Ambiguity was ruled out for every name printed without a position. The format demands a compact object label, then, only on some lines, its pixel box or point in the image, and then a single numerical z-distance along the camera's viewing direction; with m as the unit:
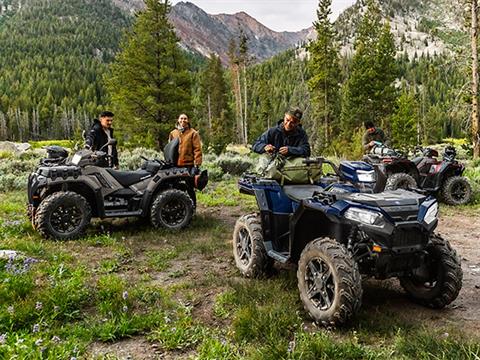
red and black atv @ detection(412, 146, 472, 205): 10.36
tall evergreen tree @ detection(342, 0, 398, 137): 36.34
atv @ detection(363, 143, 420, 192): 9.65
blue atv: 3.65
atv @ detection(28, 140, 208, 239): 6.88
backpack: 5.26
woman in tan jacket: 8.66
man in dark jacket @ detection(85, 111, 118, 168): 8.49
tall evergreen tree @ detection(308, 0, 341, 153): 37.56
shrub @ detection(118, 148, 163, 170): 14.72
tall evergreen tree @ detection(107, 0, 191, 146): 20.78
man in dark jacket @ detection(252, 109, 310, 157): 5.70
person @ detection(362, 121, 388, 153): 12.21
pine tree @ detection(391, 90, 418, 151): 50.22
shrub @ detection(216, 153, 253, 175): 15.76
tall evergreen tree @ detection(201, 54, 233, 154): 54.28
